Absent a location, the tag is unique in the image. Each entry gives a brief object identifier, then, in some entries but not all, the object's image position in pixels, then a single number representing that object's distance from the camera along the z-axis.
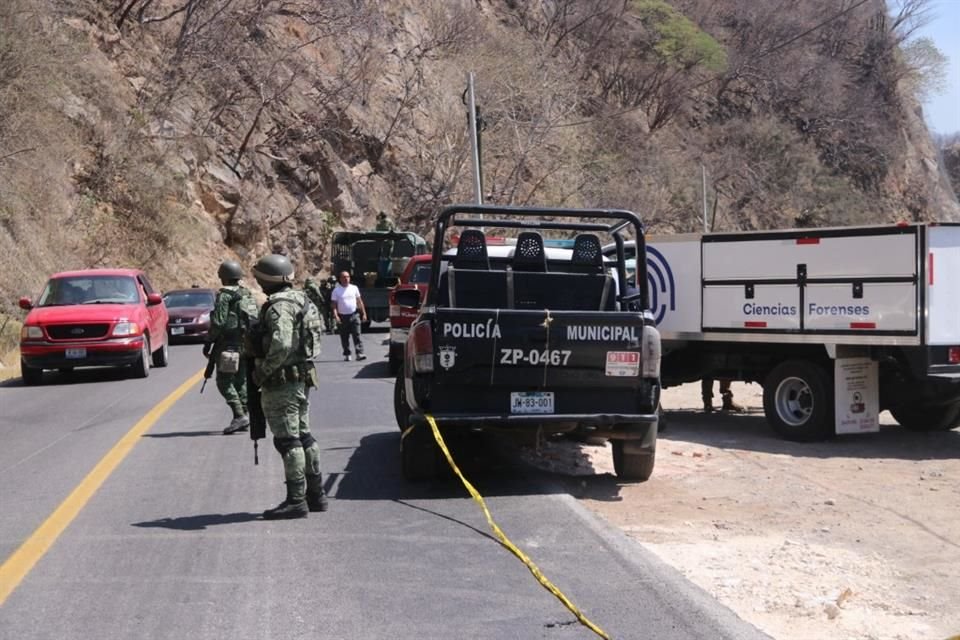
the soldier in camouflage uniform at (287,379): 7.48
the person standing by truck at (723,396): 14.30
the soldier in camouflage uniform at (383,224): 33.34
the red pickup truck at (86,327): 17.89
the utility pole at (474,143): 33.16
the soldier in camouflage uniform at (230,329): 10.56
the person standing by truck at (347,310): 20.17
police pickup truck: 8.39
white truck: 11.24
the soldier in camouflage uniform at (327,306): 28.18
